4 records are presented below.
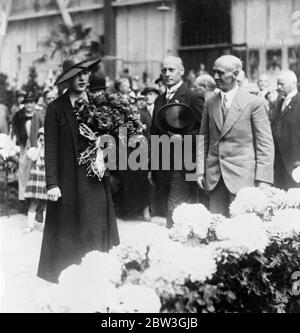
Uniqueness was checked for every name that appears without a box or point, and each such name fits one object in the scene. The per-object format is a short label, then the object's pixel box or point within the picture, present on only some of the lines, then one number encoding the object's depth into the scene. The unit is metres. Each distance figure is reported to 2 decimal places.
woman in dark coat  5.52
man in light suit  5.67
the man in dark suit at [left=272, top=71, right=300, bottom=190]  8.18
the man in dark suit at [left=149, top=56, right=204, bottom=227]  6.70
